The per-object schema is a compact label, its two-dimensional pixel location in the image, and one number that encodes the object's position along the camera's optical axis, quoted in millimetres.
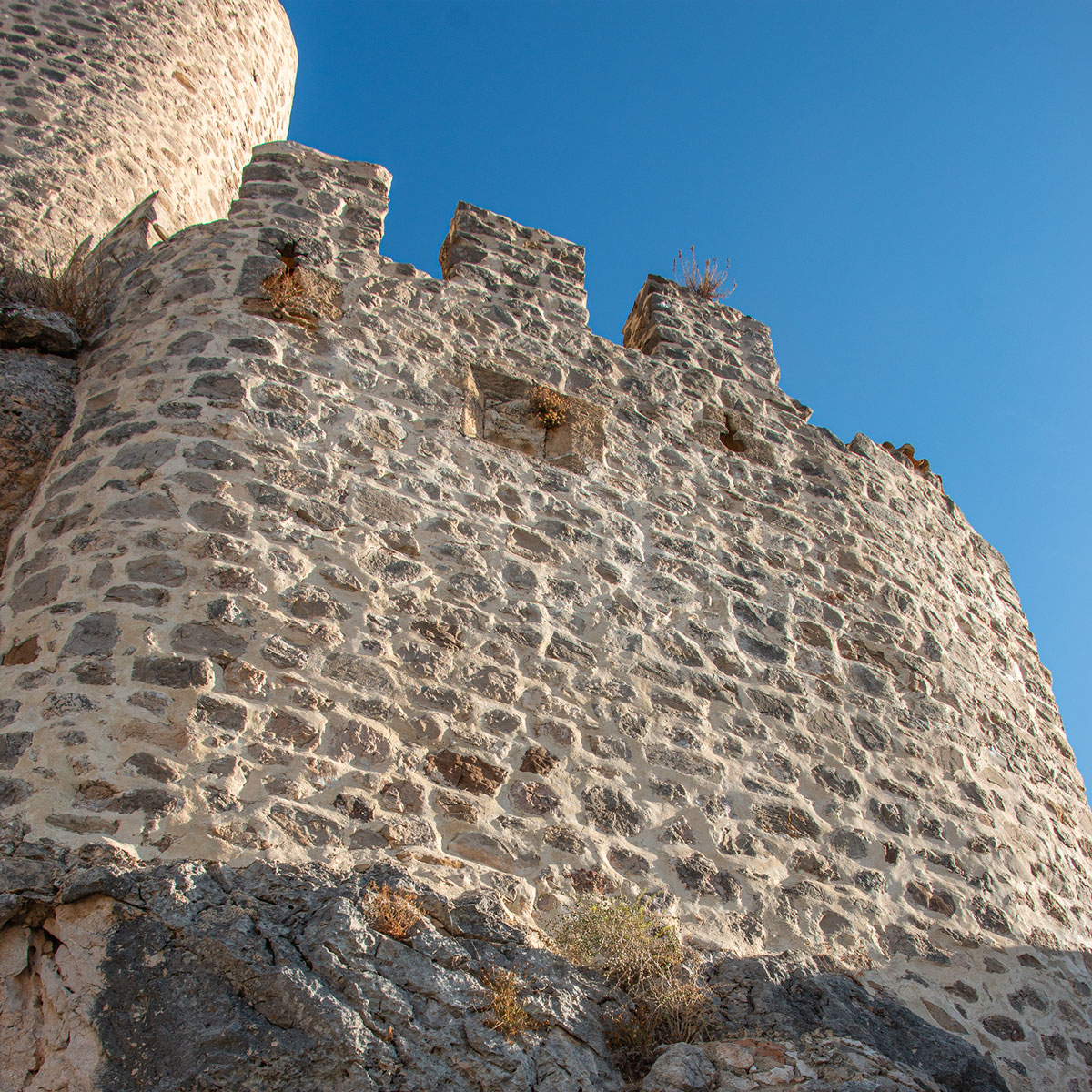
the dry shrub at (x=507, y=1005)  2781
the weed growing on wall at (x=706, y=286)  6289
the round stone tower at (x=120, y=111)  6070
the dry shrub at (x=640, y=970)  2971
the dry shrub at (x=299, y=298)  4492
